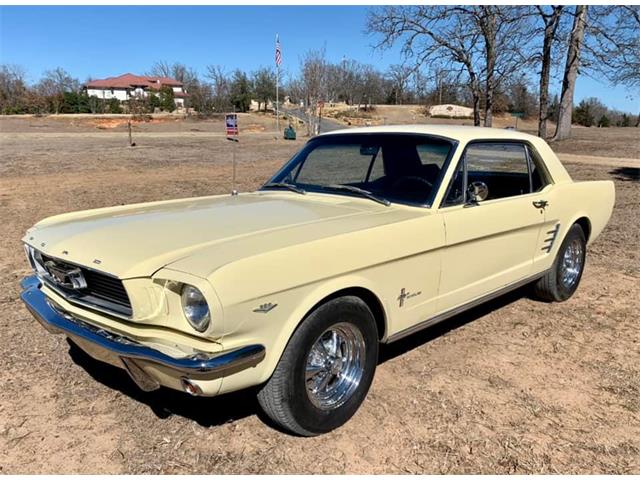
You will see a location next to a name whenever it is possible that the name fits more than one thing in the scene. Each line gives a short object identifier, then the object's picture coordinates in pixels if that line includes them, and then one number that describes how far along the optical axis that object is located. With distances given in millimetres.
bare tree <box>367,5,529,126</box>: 22781
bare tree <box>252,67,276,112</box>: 67750
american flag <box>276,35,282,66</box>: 31100
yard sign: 9803
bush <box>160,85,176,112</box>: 60719
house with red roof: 89200
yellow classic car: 2414
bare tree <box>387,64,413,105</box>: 25484
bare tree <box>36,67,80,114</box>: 64887
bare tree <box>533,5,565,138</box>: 22766
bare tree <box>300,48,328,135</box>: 37531
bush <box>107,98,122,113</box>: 59781
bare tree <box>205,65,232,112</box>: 60156
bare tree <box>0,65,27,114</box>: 55503
